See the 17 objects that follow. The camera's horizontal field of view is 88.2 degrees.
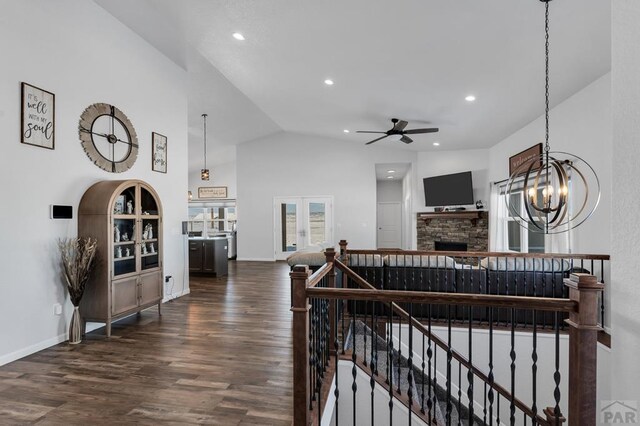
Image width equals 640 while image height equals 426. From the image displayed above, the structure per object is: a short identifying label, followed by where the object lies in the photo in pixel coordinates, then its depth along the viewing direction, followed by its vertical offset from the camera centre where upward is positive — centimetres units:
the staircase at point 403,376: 327 -181
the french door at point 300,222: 975 -35
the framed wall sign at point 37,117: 322 +95
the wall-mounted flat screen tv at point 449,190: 822 +53
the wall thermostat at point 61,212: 350 -1
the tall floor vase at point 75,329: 356 -128
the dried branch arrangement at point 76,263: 351 -56
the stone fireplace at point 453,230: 820 -51
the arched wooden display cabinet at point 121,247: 372 -45
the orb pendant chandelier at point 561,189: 265 +27
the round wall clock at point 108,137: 391 +93
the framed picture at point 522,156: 556 +101
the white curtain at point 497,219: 760 -20
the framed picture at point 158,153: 498 +90
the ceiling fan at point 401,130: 585 +146
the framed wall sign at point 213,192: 1231 +71
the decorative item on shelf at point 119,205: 396 +7
